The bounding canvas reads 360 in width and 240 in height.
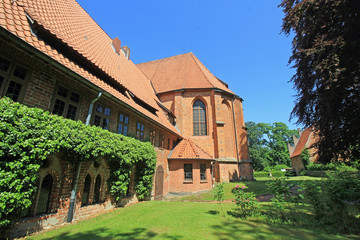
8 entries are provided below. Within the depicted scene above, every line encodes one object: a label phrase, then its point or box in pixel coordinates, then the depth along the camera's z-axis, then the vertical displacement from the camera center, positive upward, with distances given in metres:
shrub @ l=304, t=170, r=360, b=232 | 5.23 -0.67
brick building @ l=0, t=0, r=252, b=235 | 4.82 +2.98
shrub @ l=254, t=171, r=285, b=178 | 41.64 +0.32
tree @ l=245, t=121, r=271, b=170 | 54.52 +11.88
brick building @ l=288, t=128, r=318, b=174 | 33.42 +4.79
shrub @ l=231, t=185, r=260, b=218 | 6.60 -1.00
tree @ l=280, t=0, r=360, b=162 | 8.45 +5.23
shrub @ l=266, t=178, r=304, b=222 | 6.24 -0.65
